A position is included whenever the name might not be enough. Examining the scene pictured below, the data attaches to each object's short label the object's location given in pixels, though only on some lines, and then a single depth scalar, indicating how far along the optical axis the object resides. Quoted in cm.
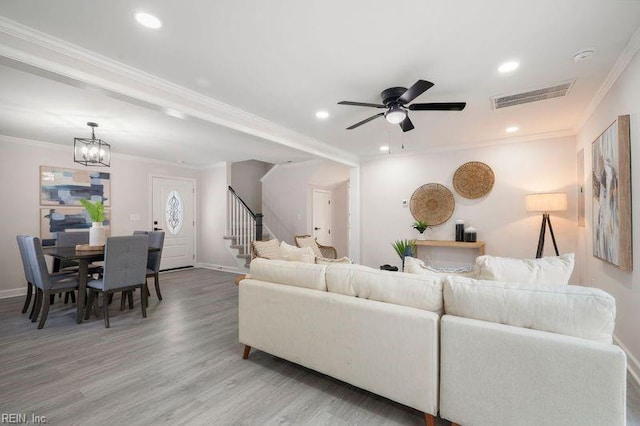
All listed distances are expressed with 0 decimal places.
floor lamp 402
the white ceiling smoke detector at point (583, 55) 234
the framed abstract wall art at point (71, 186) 509
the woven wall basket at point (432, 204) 525
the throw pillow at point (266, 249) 439
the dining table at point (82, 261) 340
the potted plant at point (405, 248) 492
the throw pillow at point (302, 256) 280
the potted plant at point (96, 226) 387
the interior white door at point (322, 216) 716
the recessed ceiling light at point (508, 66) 254
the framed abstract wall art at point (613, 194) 230
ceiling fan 271
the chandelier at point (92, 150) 411
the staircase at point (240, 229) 631
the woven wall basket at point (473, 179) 492
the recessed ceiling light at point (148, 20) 193
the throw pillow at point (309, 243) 527
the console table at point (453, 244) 479
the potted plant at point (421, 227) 534
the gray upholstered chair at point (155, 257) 444
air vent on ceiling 300
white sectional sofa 134
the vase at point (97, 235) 389
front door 669
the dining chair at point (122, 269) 345
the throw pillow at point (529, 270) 175
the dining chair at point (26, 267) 360
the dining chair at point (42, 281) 330
